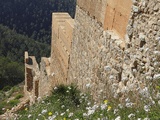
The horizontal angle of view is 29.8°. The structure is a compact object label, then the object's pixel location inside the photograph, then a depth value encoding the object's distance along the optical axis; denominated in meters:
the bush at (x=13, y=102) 18.77
